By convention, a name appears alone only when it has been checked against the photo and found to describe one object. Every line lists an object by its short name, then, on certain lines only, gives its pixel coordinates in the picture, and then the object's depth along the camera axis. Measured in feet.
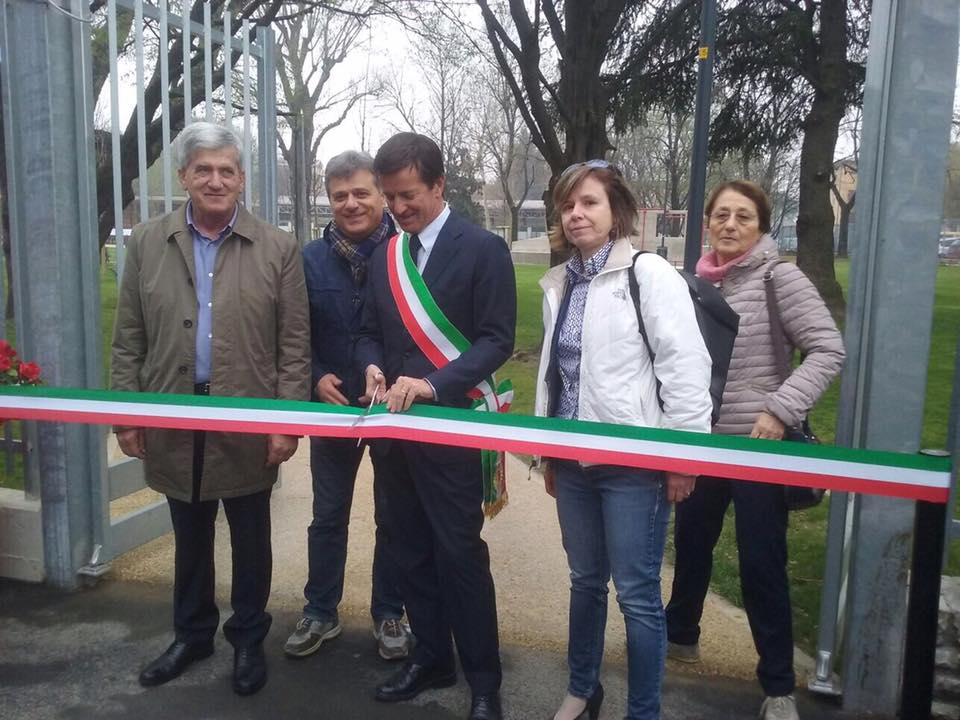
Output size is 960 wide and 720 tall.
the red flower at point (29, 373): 11.87
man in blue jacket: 10.85
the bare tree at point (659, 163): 110.01
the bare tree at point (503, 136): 102.78
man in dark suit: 9.52
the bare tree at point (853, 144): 45.95
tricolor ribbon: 7.97
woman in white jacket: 8.52
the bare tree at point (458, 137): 102.05
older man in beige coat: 10.30
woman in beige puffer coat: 9.48
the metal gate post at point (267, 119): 17.38
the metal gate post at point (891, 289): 9.57
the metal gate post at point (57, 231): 12.63
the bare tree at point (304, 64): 83.97
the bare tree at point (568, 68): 32.42
